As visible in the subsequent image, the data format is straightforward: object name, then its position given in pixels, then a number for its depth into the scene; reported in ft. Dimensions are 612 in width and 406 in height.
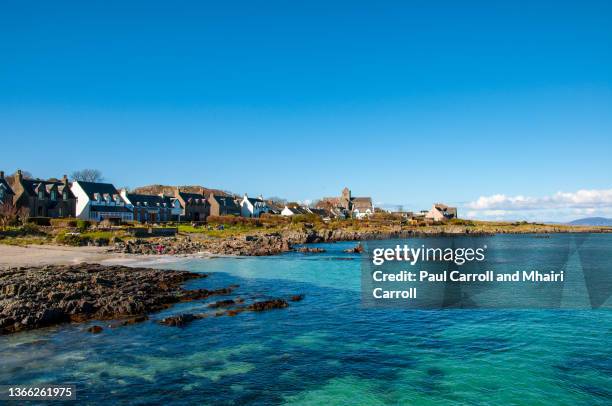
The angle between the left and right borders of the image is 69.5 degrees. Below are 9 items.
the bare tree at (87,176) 484.74
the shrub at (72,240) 172.90
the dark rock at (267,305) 77.70
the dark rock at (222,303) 79.52
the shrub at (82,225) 212.54
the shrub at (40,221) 217.56
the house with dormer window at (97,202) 295.48
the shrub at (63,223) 213.73
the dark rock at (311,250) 203.41
